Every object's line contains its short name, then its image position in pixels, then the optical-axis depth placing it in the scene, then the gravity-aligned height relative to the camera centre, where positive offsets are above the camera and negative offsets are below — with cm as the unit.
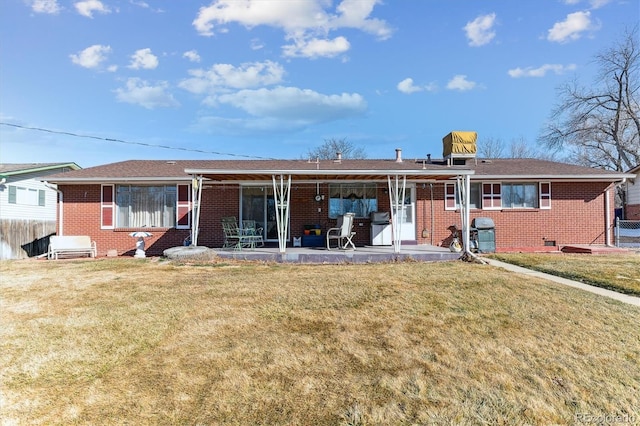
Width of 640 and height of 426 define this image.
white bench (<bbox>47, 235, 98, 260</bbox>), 1103 -72
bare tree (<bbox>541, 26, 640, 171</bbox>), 2355 +714
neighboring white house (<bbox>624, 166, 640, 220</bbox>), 1569 +87
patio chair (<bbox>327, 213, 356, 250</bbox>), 968 -21
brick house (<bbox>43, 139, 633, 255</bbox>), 1158 +54
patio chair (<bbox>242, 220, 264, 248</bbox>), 1019 -31
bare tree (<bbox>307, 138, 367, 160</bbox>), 3512 +720
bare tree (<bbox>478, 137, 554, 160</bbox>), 3547 +702
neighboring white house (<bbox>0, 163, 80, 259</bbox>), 1362 +67
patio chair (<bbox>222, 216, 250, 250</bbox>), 1002 -39
